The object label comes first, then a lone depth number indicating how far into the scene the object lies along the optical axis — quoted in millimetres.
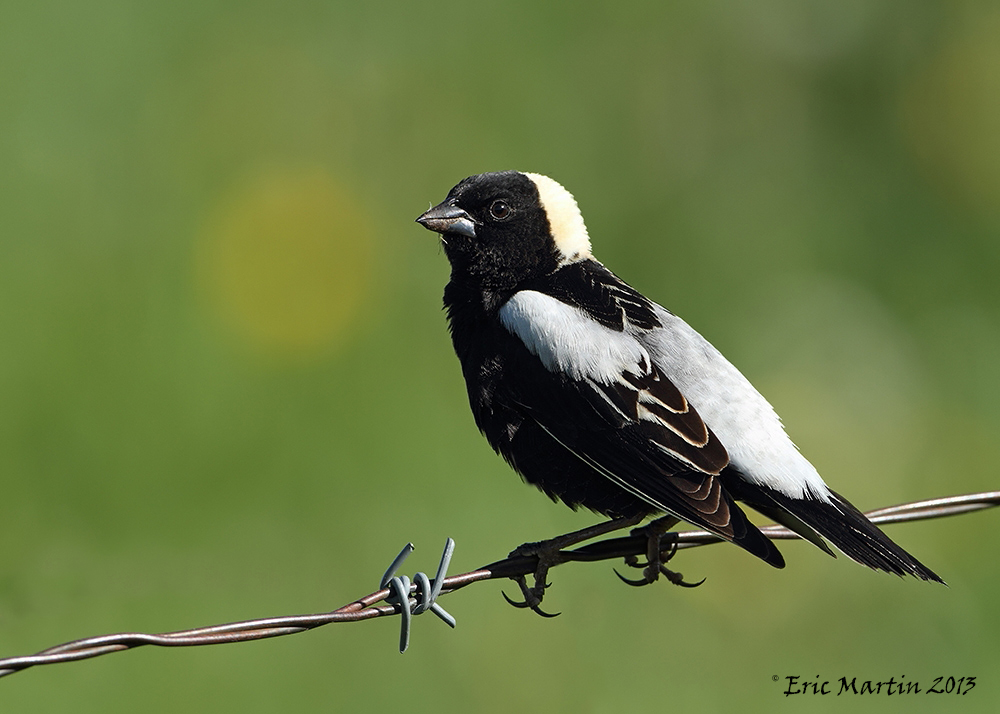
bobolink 5719
